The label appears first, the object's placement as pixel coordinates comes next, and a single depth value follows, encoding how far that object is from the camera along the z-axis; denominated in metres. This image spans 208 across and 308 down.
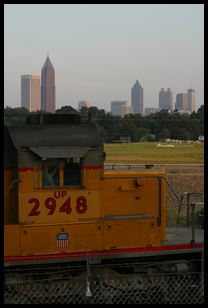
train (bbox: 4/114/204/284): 14.70
